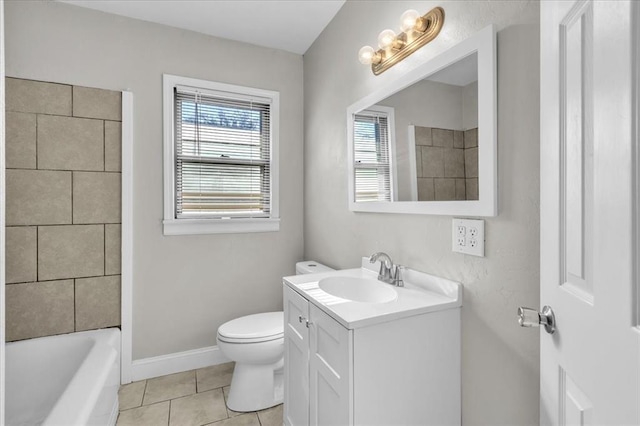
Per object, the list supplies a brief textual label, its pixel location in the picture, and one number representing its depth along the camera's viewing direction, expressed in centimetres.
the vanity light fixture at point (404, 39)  136
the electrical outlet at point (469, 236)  118
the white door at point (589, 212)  49
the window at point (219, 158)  232
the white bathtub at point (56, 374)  142
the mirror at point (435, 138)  114
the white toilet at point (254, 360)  186
